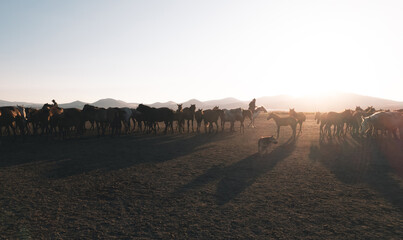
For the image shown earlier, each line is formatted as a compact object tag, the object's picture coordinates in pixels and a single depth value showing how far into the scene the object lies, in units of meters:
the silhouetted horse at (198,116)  21.72
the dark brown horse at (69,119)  17.06
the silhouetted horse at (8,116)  15.72
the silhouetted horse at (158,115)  21.06
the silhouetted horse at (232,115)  21.52
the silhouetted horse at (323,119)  18.25
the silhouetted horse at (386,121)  15.56
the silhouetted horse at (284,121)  16.81
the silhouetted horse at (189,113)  22.38
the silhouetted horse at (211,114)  20.80
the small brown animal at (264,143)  11.61
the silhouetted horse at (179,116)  21.85
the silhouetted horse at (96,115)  18.59
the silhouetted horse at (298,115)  19.59
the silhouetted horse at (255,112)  26.83
